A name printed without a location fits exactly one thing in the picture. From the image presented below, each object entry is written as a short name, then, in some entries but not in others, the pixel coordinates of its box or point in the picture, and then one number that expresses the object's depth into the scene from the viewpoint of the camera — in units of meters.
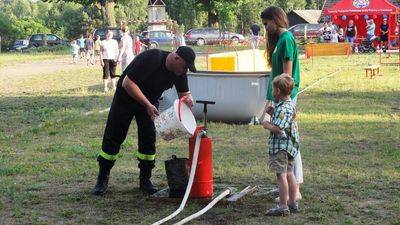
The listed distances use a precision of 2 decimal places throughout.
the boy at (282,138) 6.78
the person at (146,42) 43.71
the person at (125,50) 19.56
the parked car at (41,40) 66.81
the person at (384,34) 39.84
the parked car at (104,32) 48.88
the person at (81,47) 44.84
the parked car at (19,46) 66.26
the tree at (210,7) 66.31
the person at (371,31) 40.78
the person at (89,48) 40.22
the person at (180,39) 35.29
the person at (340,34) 42.62
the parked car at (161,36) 60.74
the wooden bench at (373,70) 23.91
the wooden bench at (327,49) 34.44
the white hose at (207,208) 6.62
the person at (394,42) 42.11
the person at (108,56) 20.00
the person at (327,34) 42.19
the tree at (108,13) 59.03
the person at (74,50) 39.84
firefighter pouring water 7.44
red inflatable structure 43.12
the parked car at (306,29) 63.08
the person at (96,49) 37.71
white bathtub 13.11
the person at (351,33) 40.25
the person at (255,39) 39.44
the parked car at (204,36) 63.14
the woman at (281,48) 7.16
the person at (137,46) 34.25
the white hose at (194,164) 7.27
